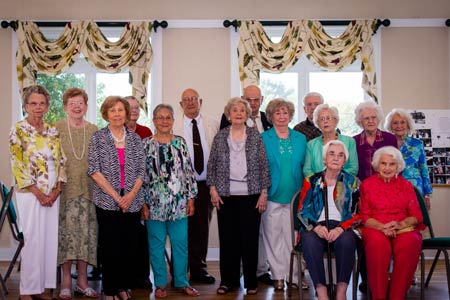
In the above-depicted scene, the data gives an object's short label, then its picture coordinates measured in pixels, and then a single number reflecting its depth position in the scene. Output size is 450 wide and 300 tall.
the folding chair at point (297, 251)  3.85
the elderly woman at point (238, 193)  4.29
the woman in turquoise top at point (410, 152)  4.62
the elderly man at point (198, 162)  4.82
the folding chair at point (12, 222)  4.38
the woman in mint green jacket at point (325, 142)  4.30
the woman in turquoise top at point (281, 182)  4.40
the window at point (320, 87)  6.54
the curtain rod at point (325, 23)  6.27
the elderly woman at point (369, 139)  4.43
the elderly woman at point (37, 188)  3.97
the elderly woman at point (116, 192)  3.92
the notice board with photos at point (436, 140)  6.25
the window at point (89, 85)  6.50
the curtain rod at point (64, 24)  6.21
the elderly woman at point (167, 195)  4.20
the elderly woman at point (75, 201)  4.19
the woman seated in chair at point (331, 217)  3.83
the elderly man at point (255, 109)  4.84
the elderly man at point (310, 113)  4.91
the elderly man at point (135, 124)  4.80
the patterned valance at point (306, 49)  6.21
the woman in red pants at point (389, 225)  3.83
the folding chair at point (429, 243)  3.95
